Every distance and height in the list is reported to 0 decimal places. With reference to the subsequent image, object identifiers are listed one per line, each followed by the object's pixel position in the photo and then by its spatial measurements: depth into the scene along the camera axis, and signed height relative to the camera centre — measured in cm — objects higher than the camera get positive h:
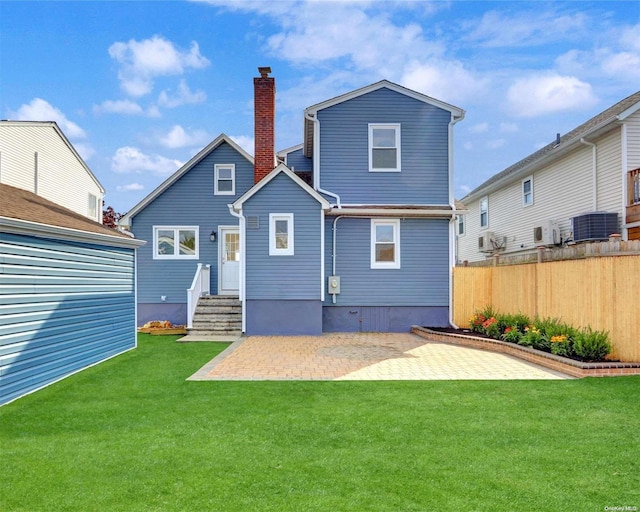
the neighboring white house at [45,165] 1711 +432
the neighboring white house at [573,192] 1308 +277
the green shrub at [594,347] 852 -144
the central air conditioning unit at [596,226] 1352 +130
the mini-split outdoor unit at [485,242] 2195 +135
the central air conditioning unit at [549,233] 1614 +130
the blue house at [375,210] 1434 +183
